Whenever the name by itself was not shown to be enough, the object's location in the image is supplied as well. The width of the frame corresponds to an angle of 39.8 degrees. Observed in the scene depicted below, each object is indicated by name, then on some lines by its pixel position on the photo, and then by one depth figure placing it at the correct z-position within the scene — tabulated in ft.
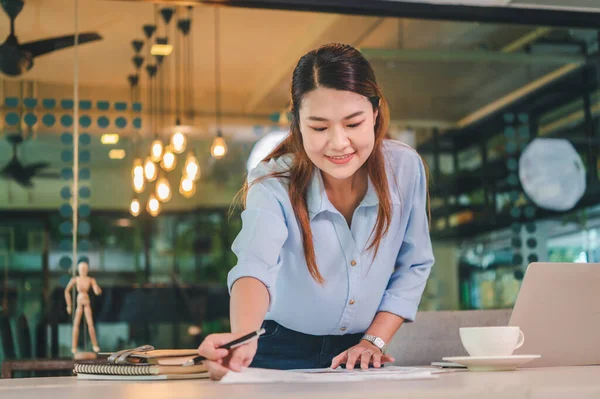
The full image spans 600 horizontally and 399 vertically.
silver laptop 4.85
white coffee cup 4.59
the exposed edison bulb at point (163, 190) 14.67
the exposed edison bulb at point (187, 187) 14.90
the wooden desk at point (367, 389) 2.75
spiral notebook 4.23
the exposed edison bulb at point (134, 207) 14.42
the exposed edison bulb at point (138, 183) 14.53
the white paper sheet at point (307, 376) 3.39
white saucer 4.27
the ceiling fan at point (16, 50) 13.88
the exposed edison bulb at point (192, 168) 15.07
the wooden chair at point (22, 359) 13.43
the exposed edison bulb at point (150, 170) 14.61
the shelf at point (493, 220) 15.02
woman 5.57
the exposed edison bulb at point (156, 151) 14.69
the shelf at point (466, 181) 15.16
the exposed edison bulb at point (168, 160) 14.75
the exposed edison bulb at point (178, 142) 15.03
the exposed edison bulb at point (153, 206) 14.53
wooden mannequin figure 13.79
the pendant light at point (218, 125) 15.21
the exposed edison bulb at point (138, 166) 14.62
